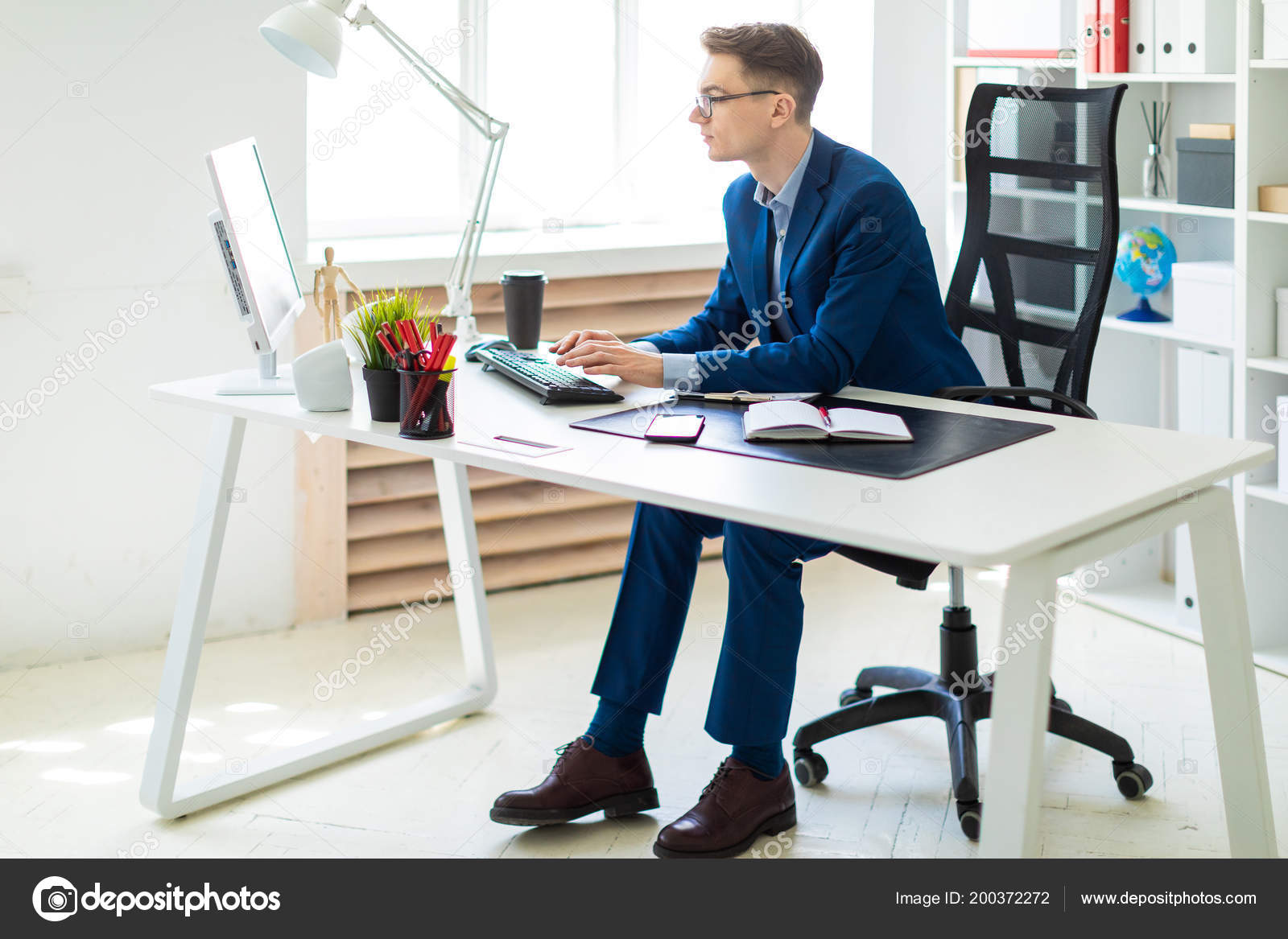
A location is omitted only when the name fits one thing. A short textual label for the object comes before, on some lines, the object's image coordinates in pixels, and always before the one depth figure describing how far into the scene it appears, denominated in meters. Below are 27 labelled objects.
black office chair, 2.39
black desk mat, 1.76
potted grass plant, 2.04
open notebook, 1.86
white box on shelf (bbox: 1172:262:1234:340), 2.97
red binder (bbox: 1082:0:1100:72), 3.17
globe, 3.19
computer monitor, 2.12
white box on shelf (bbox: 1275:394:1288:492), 2.89
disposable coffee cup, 2.50
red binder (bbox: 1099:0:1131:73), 3.12
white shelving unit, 2.82
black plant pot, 2.04
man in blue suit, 2.14
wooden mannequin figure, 2.52
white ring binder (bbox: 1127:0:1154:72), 3.06
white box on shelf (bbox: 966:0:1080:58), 3.29
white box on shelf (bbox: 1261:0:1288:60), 2.71
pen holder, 1.94
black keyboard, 2.13
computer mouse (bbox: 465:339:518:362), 2.48
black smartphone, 1.89
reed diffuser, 3.21
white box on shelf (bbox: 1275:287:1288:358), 2.88
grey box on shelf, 2.91
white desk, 1.49
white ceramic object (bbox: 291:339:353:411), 2.12
